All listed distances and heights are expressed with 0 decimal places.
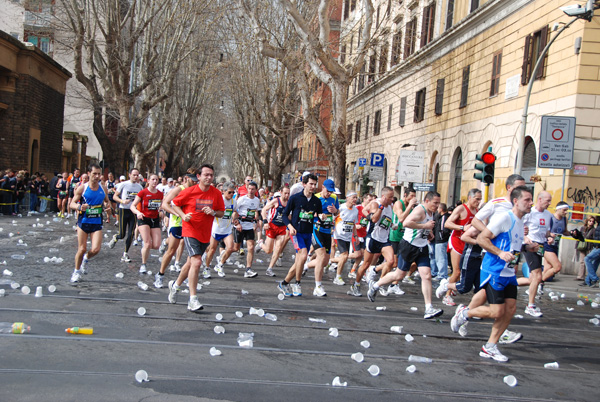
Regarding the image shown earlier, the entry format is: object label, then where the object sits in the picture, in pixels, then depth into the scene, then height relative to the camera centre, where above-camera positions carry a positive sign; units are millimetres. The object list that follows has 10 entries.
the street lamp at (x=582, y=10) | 12891 +4082
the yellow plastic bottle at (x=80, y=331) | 6223 -1609
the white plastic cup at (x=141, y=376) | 4789 -1546
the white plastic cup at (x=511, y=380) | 5449 -1558
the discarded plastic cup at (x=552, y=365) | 6215 -1593
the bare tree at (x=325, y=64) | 19312 +3990
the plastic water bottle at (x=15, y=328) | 6093 -1616
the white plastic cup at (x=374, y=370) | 5453 -1560
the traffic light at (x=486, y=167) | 14742 +785
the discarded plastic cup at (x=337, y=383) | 5066 -1572
